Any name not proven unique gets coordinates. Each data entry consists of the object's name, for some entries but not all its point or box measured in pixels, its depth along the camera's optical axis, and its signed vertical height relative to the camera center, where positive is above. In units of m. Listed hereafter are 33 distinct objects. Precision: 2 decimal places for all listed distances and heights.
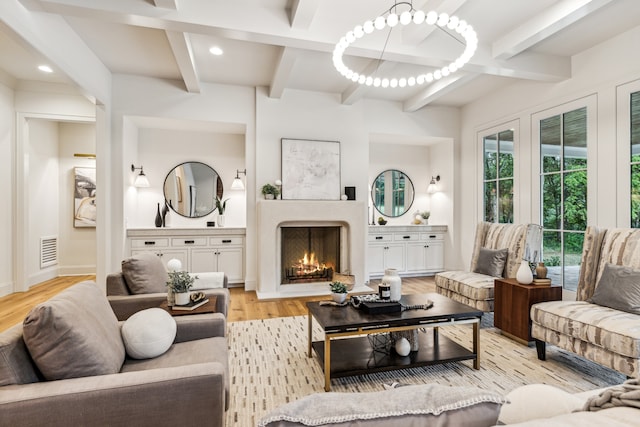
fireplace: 4.73 -0.32
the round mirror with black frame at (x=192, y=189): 5.47 +0.42
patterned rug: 2.18 -1.17
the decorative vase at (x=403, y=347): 2.41 -0.97
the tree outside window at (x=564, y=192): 3.98 +0.28
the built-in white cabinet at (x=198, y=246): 4.79 -0.48
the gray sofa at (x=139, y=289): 2.50 -0.60
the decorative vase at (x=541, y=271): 3.01 -0.52
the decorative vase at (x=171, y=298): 2.40 -0.61
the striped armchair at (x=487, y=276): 3.45 -0.62
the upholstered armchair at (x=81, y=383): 1.16 -0.63
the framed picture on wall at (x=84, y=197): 5.75 +0.29
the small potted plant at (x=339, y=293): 2.63 -0.62
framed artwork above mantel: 5.07 +0.69
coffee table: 2.21 -0.92
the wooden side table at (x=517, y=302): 2.87 -0.79
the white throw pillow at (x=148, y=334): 1.70 -0.63
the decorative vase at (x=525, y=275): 2.99 -0.55
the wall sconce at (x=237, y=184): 5.53 +0.50
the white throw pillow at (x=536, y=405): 0.76 -0.44
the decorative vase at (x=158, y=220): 5.13 -0.09
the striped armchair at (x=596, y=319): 2.13 -0.75
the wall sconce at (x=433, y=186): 6.39 +0.54
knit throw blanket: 0.70 -0.40
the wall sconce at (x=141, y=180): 5.04 +0.51
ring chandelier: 2.16 +1.27
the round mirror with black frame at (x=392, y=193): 6.40 +0.42
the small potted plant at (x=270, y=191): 4.86 +0.34
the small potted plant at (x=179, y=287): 2.39 -0.52
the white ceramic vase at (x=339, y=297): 2.63 -0.66
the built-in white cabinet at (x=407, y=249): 5.82 -0.62
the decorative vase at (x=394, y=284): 2.63 -0.55
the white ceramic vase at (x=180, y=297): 2.39 -0.60
